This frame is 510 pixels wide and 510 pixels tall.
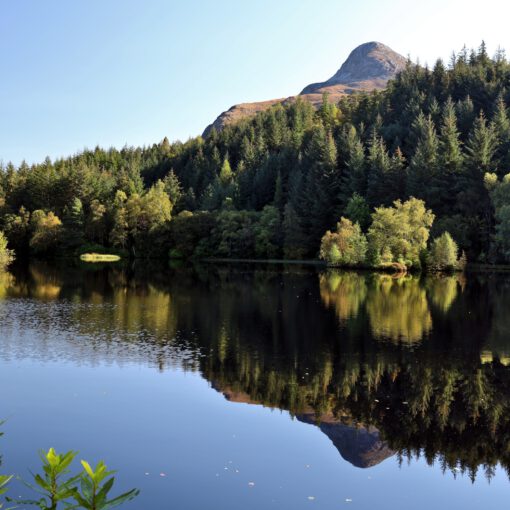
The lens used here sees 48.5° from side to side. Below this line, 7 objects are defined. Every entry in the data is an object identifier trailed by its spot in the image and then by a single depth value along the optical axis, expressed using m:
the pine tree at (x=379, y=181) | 97.25
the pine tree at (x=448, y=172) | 91.44
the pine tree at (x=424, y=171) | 91.69
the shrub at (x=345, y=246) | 80.62
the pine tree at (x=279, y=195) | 114.99
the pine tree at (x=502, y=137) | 91.94
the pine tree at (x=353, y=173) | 103.56
